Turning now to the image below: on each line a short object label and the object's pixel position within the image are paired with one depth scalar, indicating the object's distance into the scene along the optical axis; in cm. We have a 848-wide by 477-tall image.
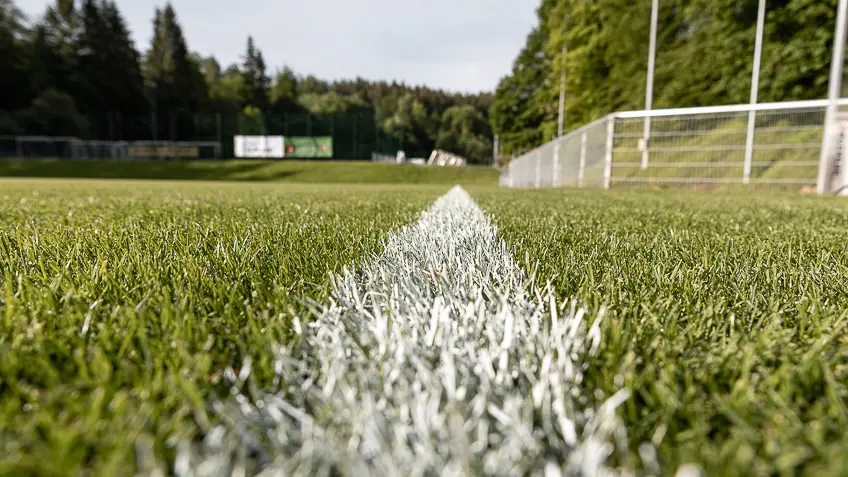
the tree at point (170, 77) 5722
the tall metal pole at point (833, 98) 859
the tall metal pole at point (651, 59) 1620
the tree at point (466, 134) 8950
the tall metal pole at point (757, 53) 1389
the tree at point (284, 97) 7606
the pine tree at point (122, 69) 5188
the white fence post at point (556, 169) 1488
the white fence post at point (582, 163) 1291
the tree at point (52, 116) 4312
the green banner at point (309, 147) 4834
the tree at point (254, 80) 7244
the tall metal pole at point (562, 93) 2898
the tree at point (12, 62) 4419
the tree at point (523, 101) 4312
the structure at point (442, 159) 6775
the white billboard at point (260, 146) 4703
